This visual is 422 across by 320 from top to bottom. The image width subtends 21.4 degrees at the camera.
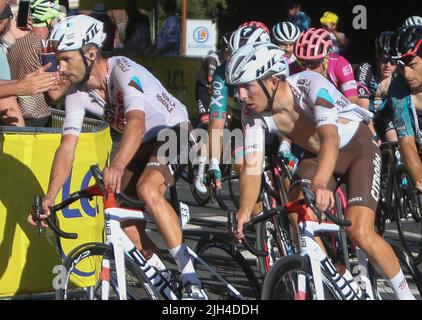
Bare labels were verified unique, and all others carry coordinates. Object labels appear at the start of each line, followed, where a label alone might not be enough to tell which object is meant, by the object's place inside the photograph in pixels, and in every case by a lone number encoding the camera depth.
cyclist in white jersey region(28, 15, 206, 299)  6.99
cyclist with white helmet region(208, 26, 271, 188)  10.87
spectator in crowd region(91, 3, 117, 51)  20.44
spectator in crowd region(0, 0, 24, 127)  9.01
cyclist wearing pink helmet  9.96
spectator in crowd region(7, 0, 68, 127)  9.93
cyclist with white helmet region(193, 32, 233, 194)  13.25
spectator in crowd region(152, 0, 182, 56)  21.11
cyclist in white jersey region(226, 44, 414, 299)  6.79
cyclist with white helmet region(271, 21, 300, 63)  11.68
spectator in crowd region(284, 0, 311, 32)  16.08
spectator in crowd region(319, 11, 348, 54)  15.86
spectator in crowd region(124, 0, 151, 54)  21.89
